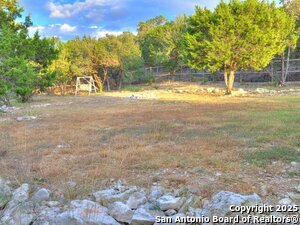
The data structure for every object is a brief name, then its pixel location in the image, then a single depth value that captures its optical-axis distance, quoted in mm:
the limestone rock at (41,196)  4418
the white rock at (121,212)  3805
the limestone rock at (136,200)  4148
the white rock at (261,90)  24247
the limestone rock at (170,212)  3818
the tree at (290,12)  27797
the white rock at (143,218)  3621
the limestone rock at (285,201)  3973
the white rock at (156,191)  4469
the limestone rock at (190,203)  3853
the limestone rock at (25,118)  13788
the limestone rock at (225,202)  3567
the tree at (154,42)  38188
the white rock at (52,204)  4305
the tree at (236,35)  22736
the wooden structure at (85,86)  31491
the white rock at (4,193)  4343
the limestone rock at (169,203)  3912
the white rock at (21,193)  4387
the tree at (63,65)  32972
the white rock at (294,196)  4092
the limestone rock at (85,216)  3586
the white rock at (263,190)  4367
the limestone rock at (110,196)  4259
